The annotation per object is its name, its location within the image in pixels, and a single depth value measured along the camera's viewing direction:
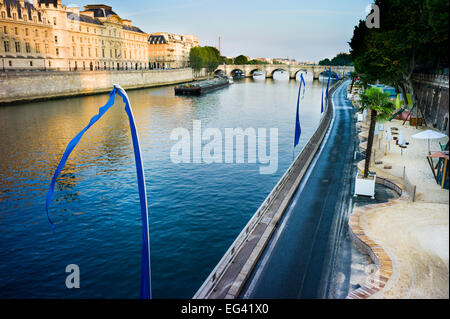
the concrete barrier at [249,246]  12.04
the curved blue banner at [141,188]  9.34
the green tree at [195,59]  158.12
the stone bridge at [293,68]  180.75
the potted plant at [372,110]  20.73
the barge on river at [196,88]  103.00
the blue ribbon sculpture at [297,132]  29.96
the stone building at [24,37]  81.75
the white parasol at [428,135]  24.07
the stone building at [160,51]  180.50
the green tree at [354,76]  97.96
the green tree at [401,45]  35.56
